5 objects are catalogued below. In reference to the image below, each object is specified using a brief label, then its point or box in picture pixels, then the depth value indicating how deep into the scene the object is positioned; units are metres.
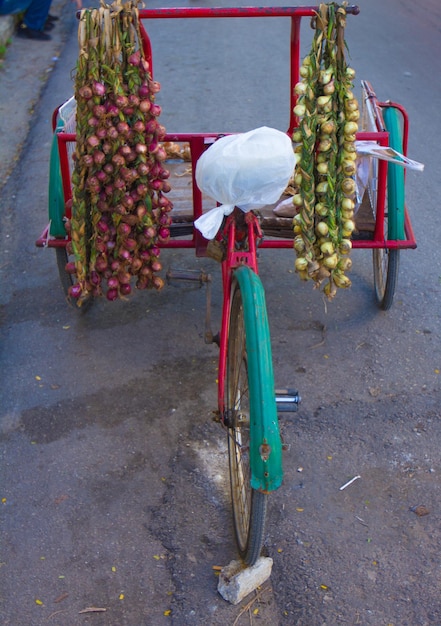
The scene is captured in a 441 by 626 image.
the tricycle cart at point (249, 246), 2.41
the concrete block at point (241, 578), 2.66
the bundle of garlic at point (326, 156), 3.07
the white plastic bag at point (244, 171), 2.73
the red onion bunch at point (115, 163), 3.06
